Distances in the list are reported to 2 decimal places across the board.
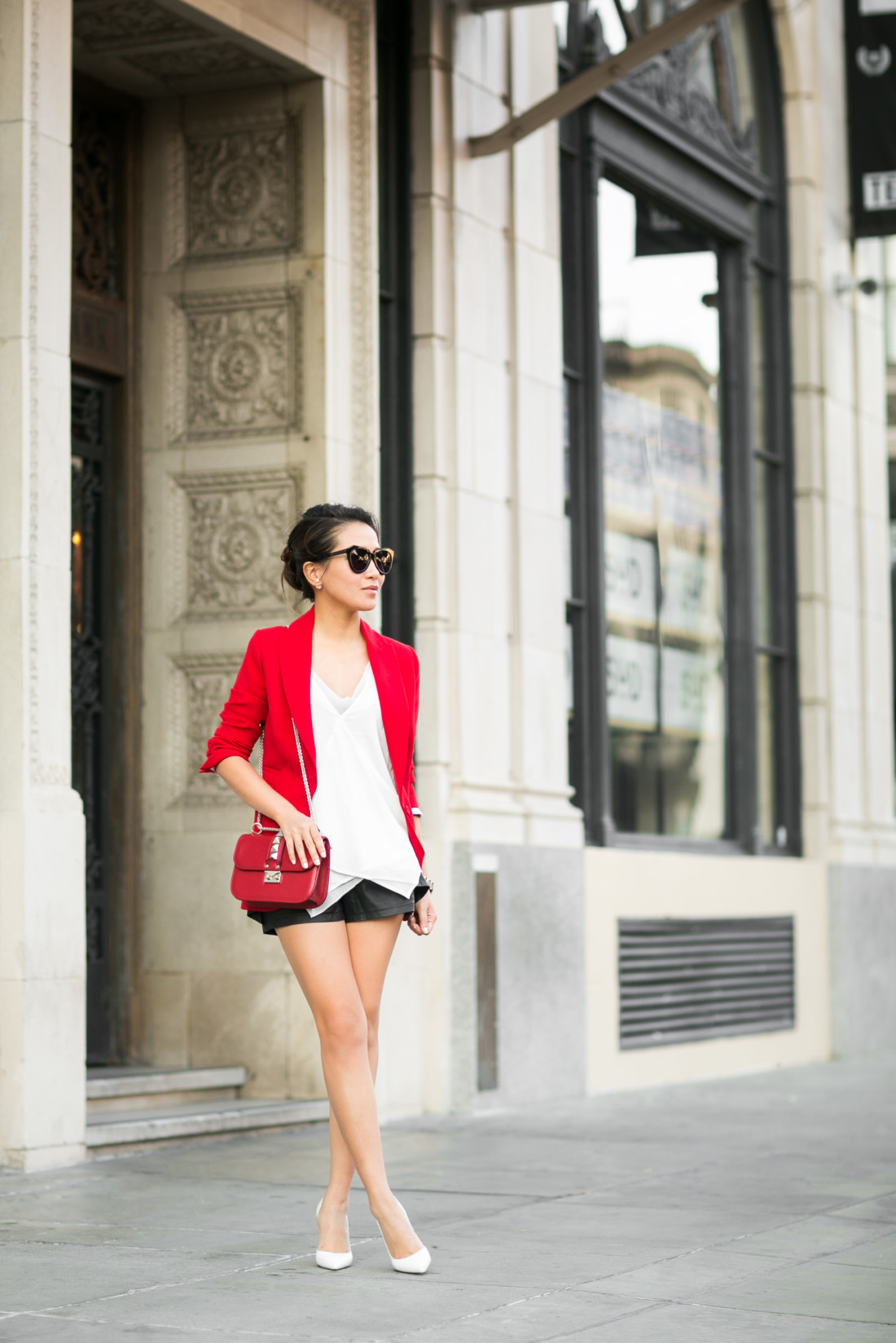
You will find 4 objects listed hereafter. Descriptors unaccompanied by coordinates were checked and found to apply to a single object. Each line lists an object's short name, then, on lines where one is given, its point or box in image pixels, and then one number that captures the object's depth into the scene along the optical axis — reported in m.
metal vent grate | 12.62
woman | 5.54
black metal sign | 16.36
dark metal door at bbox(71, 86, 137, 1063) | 10.23
